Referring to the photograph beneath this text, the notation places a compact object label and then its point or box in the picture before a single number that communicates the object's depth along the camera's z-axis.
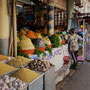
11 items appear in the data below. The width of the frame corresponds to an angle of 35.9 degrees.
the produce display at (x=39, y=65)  2.46
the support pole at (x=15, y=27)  3.18
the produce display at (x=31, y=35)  4.50
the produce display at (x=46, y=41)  4.55
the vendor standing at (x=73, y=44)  5.62
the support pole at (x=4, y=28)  3.11
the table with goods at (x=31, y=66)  1.86
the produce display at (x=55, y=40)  4.95
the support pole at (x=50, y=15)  6.02
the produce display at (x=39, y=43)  3.99
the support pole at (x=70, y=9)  8.55
